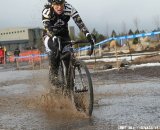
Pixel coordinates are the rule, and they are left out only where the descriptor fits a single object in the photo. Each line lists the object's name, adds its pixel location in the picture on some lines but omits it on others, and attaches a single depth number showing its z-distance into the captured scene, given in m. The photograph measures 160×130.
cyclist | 7.97
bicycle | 7.34
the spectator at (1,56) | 44.75
